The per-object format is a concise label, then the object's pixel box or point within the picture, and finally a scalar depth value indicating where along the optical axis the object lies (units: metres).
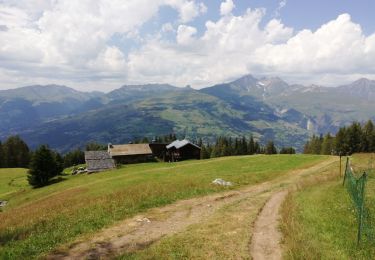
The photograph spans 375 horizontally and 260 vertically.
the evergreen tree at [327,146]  147.45
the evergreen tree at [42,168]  89.94
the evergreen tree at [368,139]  132.88
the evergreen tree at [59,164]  99.06
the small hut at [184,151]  108.75
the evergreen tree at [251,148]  177.23
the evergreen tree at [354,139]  135.50
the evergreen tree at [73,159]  171.35
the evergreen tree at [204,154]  159.80
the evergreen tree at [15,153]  151.62
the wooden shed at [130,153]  113.74
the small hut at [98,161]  102.23
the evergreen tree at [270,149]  171.00
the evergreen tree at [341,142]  135.38
